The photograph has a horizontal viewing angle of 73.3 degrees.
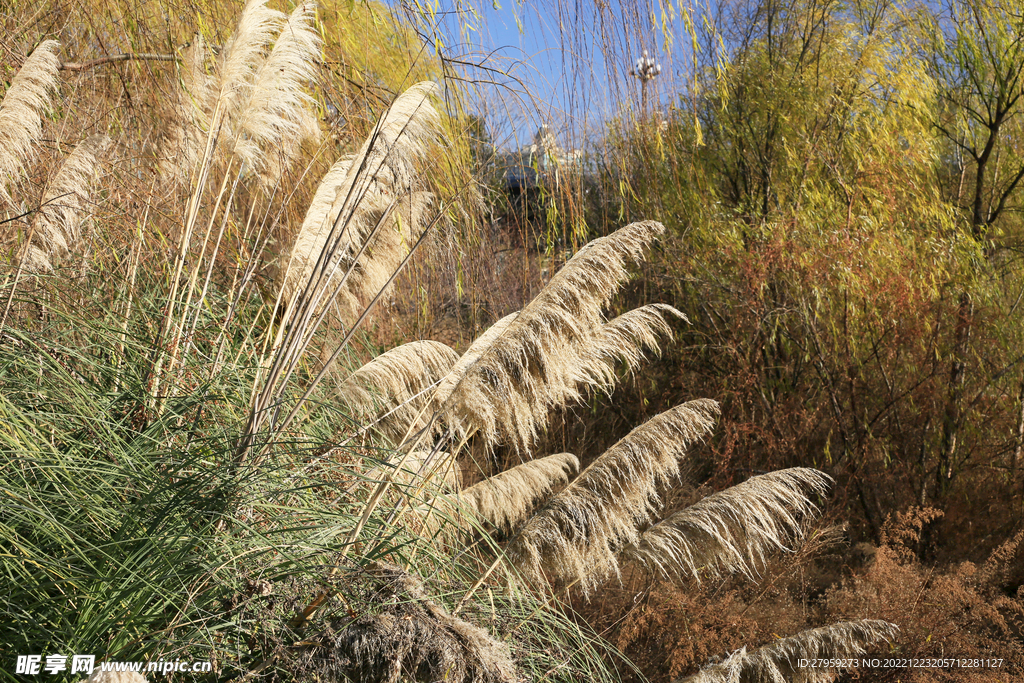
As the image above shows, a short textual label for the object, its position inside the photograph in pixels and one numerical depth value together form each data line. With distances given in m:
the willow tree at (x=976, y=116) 6.55
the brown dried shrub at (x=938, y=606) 4.46
